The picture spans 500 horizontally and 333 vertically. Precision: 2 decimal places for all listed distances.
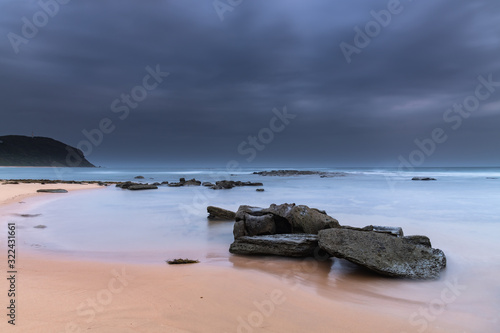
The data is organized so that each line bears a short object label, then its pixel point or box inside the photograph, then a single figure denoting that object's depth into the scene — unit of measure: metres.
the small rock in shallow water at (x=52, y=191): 20.73
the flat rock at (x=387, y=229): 6.45
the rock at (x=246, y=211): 7.87
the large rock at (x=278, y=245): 6.04
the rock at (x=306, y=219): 7.03
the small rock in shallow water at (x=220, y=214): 10.74
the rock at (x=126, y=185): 26.62
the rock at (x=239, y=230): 7.39
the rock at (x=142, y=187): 25.48
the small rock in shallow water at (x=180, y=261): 5.64
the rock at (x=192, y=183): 32.47
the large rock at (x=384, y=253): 5.02
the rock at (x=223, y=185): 28.79
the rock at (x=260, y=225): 7.29
